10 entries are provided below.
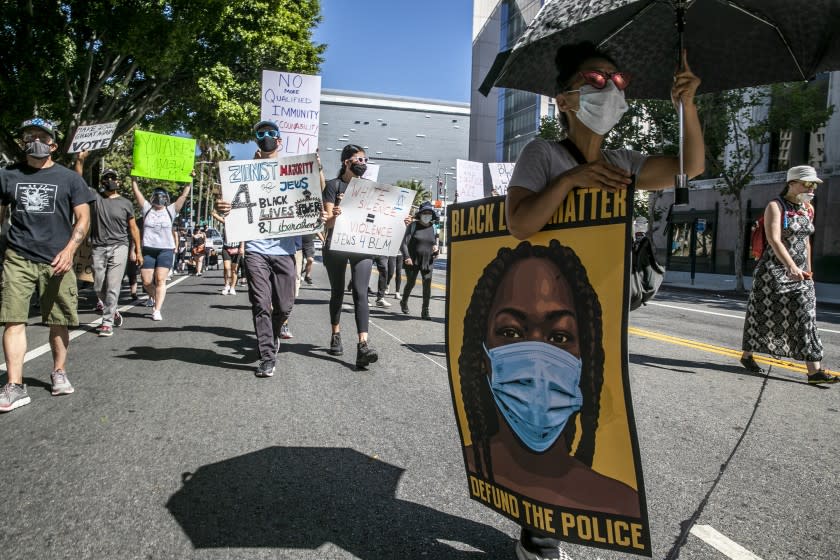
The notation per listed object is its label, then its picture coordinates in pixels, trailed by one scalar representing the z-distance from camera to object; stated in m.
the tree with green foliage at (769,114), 20.48
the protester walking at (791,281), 5.96
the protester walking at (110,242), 8.31
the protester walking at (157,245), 9.34
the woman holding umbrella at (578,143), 2.07
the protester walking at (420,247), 11.04
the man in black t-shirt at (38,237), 4.48
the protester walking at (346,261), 6.23
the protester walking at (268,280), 5.63
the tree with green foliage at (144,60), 13.63
